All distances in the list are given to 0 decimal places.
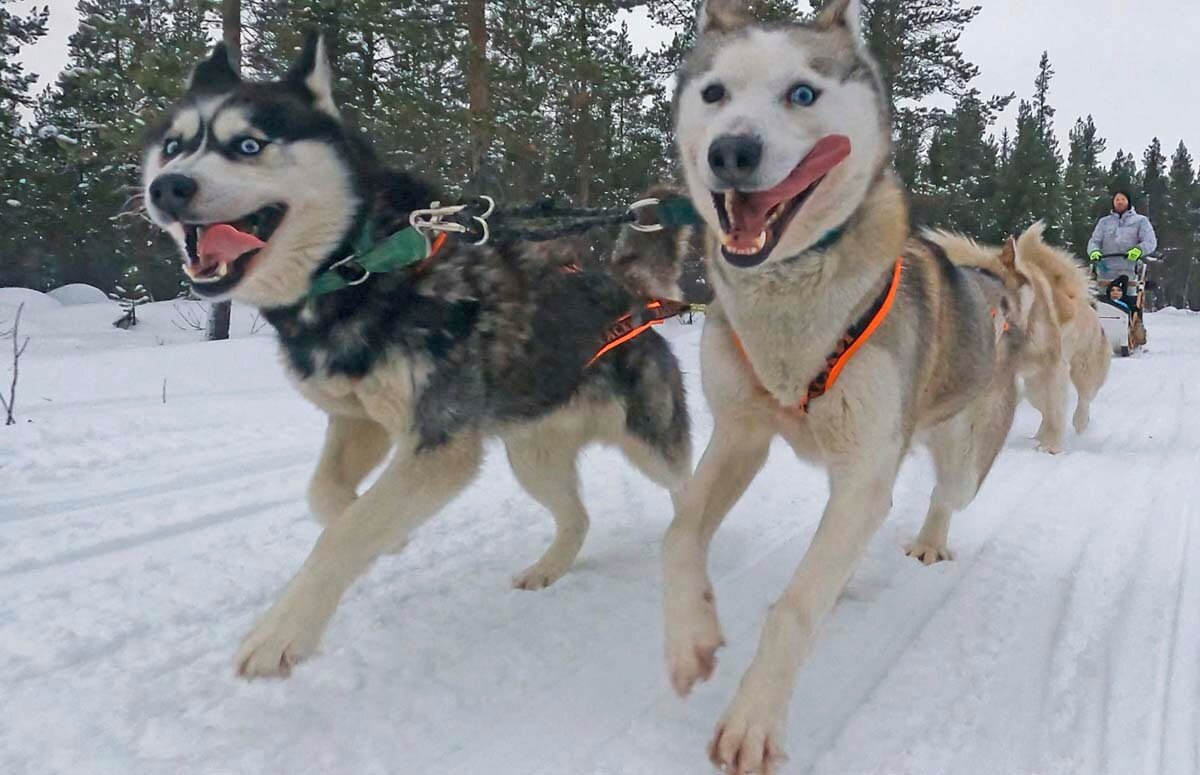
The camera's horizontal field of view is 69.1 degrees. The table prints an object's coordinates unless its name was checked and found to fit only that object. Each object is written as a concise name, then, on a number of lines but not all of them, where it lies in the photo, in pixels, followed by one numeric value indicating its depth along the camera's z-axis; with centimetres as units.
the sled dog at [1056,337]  556
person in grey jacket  1065
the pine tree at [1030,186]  3020
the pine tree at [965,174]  1881
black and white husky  212
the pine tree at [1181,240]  5084
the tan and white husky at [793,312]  179
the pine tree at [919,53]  1664
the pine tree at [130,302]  1583
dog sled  1030
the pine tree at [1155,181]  5191
